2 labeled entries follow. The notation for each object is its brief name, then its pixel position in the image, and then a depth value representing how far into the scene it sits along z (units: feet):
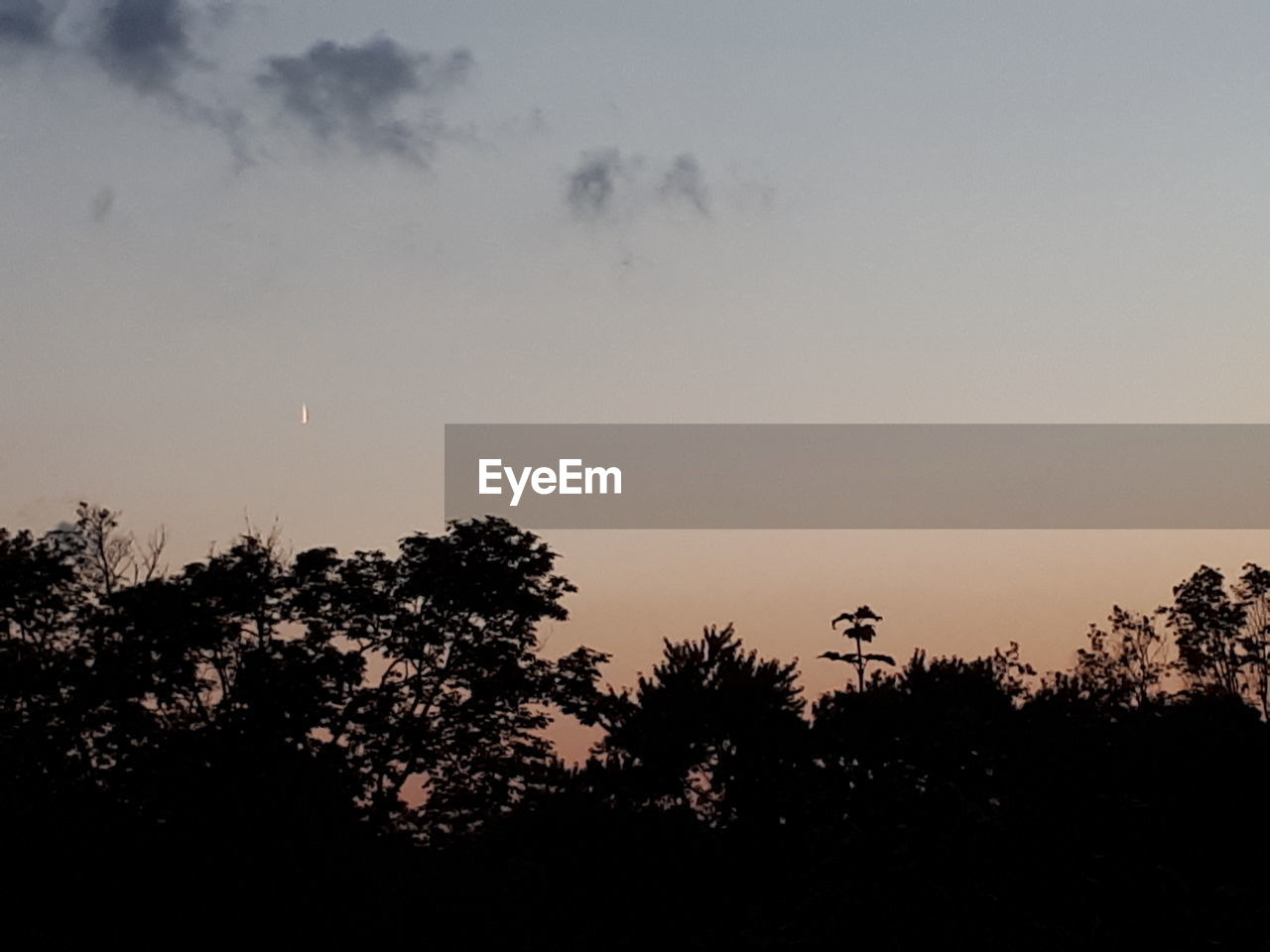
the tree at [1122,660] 281.33
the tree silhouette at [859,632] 136.46
